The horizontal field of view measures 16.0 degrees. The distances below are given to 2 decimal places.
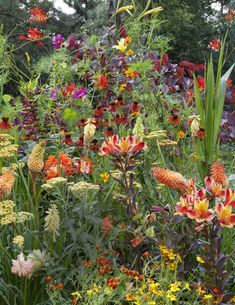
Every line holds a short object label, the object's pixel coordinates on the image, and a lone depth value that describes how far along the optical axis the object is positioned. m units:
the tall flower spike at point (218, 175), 3.38
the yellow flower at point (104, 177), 3.61
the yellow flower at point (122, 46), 5.09
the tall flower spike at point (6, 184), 3.12
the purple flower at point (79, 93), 4.89
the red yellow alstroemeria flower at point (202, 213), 2.87
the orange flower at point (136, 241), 3.17
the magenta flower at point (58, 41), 6.23
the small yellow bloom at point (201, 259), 2.97
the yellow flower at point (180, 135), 4.53
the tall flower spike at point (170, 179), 3.16
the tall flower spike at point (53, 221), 3.14
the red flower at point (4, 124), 4.13
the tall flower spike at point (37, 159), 3.28
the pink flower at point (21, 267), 3.02
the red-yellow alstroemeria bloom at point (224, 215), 2.86
